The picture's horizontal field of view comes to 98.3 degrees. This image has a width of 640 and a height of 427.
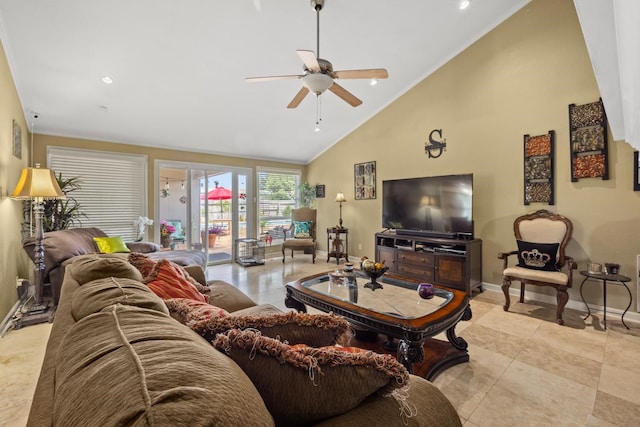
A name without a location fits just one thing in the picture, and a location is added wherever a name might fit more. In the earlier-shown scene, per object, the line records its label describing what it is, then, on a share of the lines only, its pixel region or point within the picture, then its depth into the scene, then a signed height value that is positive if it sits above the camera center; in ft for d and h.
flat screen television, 12.83 +0.25
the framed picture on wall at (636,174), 9.57 +1.20
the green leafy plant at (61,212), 12.47 +0.08
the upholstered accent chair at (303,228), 19.54 -1.31
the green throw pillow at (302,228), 20.93 -1.26
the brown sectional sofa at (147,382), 1.24 -0.90
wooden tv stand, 12.31 -2.38
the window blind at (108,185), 14.49 +1.58
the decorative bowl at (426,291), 7.56 -2.23
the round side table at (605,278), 8.68 -2.19
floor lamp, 8.98 +0.52
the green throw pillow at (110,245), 11.61 -1.36
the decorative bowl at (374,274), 8.52 -1.96
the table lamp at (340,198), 19.25 +0.91
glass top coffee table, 5.76 -2.43
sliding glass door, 17.75 +0.44
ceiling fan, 8.07 +4.23
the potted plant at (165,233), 17.12 -1.29
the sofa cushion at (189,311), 3.12 -1.23
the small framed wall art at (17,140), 10.50 +2.92
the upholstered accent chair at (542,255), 9.58 -1.77
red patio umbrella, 19.34 +1.31
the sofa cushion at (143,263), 5.97 -1.11
